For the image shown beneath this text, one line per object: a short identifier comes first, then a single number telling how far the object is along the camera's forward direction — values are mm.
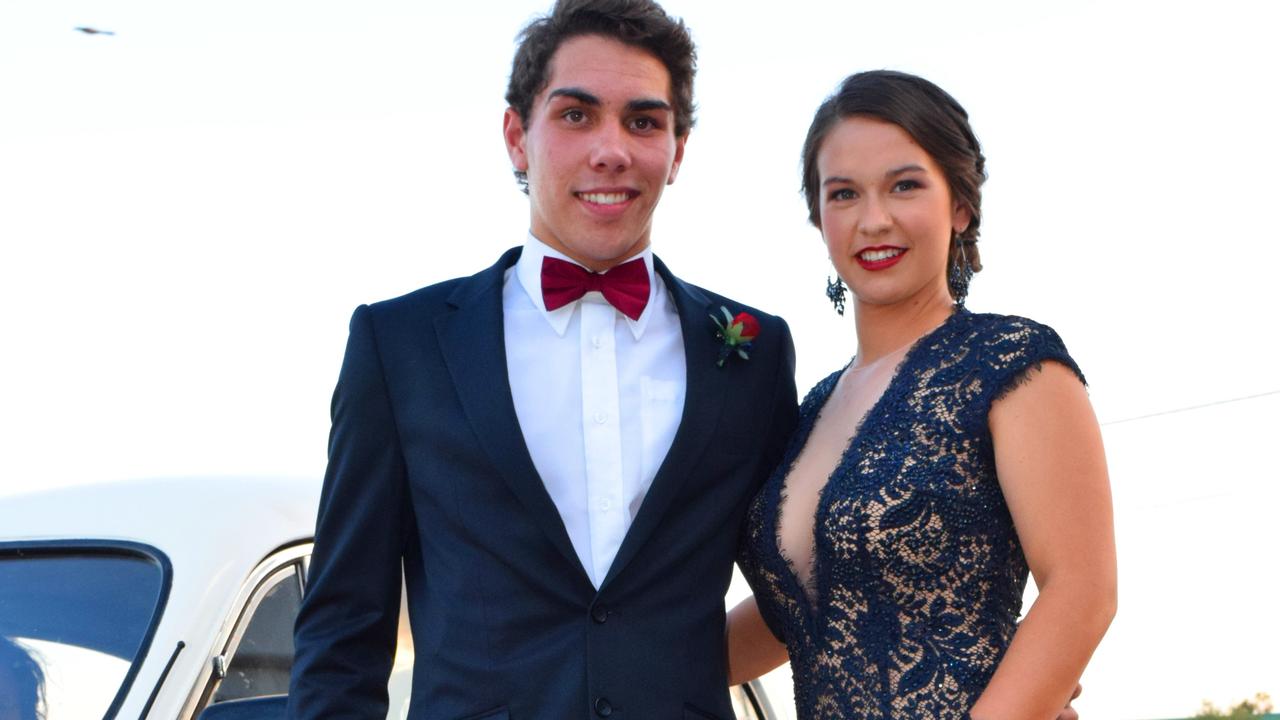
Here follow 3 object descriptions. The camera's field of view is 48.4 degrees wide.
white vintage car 2682
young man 2553
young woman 2643
